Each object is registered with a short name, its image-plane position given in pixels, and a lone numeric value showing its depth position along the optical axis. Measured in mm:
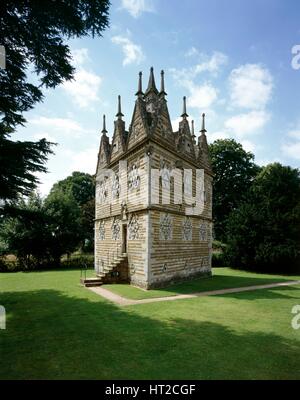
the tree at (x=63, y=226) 33062
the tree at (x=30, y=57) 8672
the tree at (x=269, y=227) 28000
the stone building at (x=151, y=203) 17438
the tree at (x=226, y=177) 42844
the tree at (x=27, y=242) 30719
